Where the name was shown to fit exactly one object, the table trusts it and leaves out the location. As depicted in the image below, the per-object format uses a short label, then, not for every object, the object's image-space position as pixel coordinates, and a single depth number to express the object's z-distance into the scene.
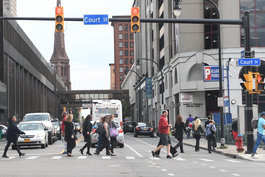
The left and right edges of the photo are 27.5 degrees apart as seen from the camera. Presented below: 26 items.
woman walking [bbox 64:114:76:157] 21.67
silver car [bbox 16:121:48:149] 28.81
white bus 39.06
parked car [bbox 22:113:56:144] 36.66
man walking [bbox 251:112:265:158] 19.55
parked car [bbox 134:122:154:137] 51.20
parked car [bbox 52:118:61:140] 43.91
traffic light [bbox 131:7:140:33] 18.44
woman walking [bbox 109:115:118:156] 23.47
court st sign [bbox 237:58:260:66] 21.27
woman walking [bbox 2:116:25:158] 22.05
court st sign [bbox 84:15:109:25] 19.12
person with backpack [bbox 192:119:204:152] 25.72
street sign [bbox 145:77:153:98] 69.78
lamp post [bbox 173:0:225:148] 26.82
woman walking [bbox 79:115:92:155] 22.94
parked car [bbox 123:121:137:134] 68.06
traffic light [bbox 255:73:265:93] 21.34
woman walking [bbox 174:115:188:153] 23.84
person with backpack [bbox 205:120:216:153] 25.07
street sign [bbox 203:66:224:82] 30.15
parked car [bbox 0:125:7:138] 47.62
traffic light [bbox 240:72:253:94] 21.19
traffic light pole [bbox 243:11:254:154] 21.53
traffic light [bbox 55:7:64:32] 18.48
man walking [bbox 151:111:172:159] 20.44
